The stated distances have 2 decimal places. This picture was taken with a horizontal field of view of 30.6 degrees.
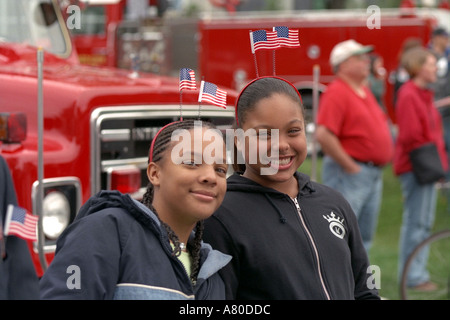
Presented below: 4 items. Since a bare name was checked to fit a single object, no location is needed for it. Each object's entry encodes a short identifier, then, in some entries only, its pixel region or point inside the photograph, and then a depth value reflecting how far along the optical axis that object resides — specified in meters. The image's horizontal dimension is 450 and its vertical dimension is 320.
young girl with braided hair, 1.87
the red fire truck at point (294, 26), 14.11
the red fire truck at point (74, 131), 3.99
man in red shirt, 5.88
